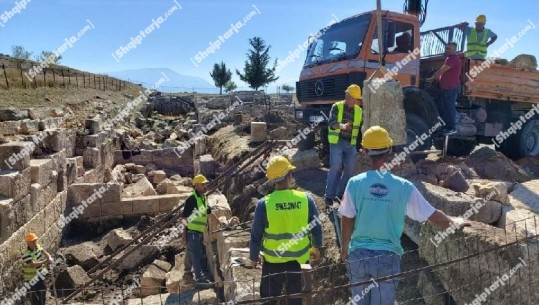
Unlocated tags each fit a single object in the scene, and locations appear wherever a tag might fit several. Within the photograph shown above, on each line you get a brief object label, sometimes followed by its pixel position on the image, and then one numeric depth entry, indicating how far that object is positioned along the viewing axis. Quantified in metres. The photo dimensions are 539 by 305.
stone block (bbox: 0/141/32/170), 7.14
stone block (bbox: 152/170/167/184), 12.45
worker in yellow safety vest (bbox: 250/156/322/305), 3.81
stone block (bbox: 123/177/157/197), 10.83
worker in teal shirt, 3.09
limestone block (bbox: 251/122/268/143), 12.17
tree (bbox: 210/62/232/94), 53.33
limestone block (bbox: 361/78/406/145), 6.14
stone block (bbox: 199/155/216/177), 12.35
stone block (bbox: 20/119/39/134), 9.11
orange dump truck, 7.70
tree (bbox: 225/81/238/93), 54.26
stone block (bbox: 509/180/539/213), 5.04
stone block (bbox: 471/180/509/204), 4.83
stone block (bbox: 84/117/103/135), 11.47
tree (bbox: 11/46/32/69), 47.66
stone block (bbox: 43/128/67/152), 9.04
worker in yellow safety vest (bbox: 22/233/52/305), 6.34
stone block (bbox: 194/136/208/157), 14.70
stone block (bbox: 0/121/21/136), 8.78
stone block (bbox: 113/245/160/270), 8.14
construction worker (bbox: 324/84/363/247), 5.70
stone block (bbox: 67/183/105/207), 9.58
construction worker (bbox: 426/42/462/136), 7.65
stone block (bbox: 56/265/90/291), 7.36
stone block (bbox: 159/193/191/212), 10.27
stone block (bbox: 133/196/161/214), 10.16
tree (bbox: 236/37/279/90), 44.22
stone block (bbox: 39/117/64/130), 9.66
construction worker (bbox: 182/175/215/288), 6.44
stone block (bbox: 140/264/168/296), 6.83
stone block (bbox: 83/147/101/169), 10.97
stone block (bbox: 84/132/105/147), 11.01
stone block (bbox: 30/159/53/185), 7.74
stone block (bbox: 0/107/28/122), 9.84
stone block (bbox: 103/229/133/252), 8.67
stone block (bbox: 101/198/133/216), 9.98
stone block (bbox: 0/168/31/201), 6.73
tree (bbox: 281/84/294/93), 59.53
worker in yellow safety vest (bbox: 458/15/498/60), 8.69
